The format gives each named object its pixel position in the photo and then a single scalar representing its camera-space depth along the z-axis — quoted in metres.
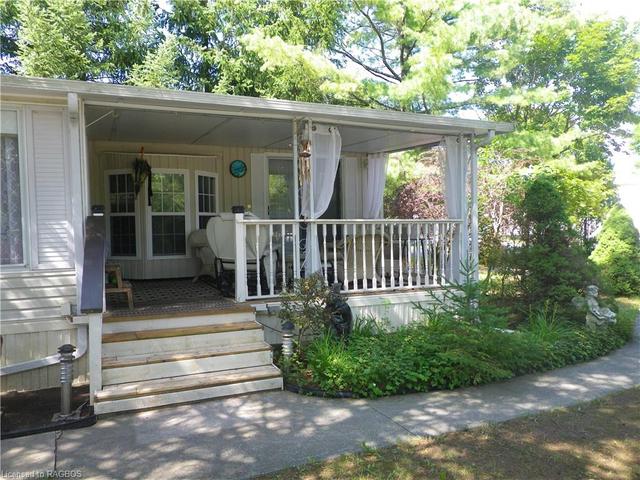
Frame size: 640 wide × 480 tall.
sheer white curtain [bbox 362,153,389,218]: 8.73
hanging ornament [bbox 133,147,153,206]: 7.56
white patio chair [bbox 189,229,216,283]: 7.79
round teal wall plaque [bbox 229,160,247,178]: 8.27
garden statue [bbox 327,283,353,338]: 5.18
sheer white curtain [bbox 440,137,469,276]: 6.68
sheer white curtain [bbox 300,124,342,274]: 5.78
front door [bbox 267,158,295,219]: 8.55
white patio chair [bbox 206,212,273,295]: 5.75
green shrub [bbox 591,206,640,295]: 9.64
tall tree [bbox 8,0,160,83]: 12.31
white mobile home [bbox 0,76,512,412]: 4.52
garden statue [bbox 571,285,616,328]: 6.08
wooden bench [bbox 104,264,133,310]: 5.11
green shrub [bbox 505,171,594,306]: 6.62
